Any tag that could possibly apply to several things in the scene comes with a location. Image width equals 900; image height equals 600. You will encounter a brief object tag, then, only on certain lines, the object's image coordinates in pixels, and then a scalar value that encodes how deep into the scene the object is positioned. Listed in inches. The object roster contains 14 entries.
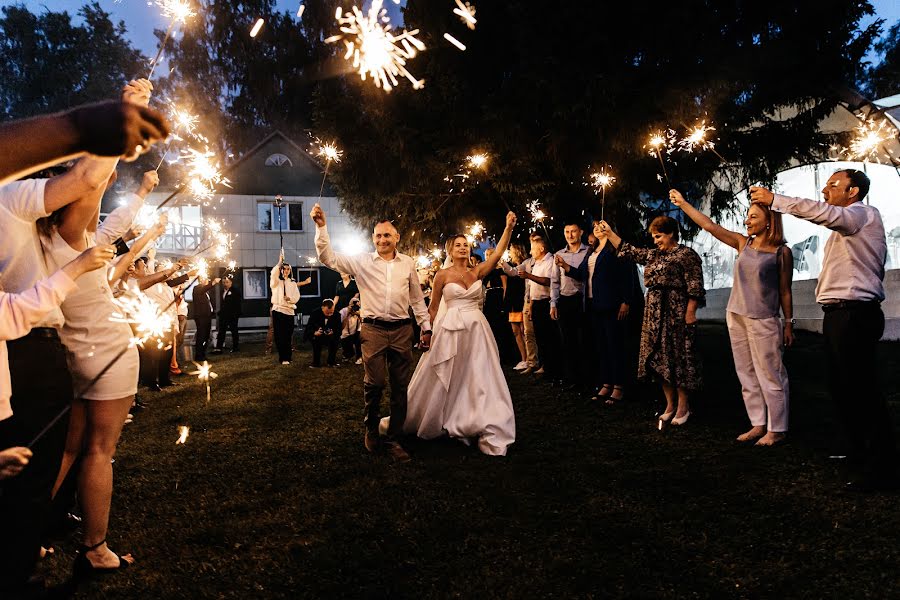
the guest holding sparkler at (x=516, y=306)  439.8
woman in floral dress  241.3
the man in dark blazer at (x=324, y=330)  477.4
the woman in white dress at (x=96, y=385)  119.9
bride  219.5
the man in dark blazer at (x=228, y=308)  612.0
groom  216.7
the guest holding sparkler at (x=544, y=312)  372.5
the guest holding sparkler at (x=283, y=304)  498.0
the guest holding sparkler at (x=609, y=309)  295.0
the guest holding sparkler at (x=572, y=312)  334.3
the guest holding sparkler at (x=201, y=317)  521.3
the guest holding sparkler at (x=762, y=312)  207.0
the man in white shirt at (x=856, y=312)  159.0
